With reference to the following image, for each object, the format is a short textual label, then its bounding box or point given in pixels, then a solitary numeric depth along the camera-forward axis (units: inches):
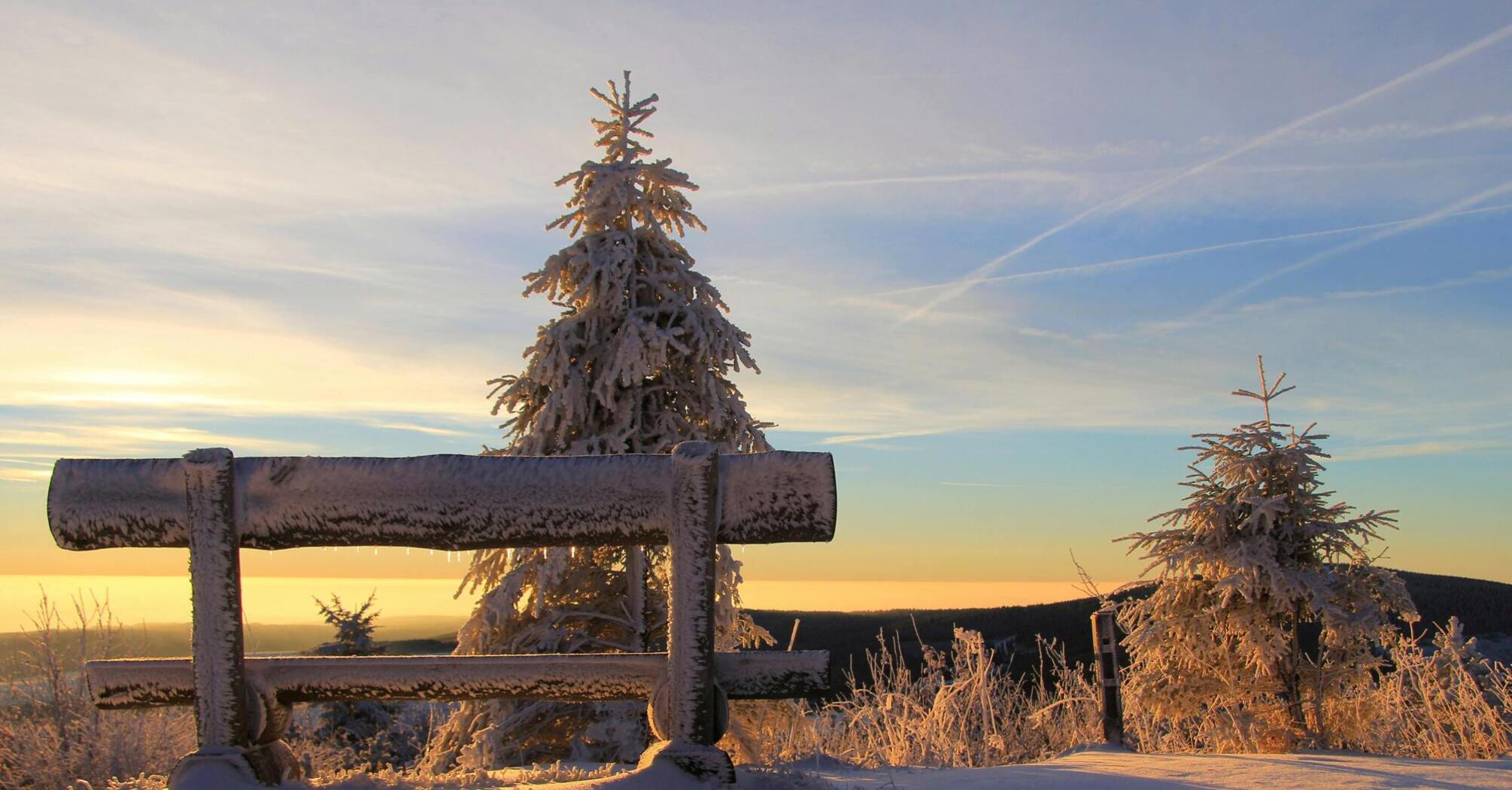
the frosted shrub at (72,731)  336.5
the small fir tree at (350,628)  696.4
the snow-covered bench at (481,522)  157.4
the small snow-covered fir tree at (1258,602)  364.8
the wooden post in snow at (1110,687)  392.5
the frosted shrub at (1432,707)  375.9
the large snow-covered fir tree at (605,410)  344.8
